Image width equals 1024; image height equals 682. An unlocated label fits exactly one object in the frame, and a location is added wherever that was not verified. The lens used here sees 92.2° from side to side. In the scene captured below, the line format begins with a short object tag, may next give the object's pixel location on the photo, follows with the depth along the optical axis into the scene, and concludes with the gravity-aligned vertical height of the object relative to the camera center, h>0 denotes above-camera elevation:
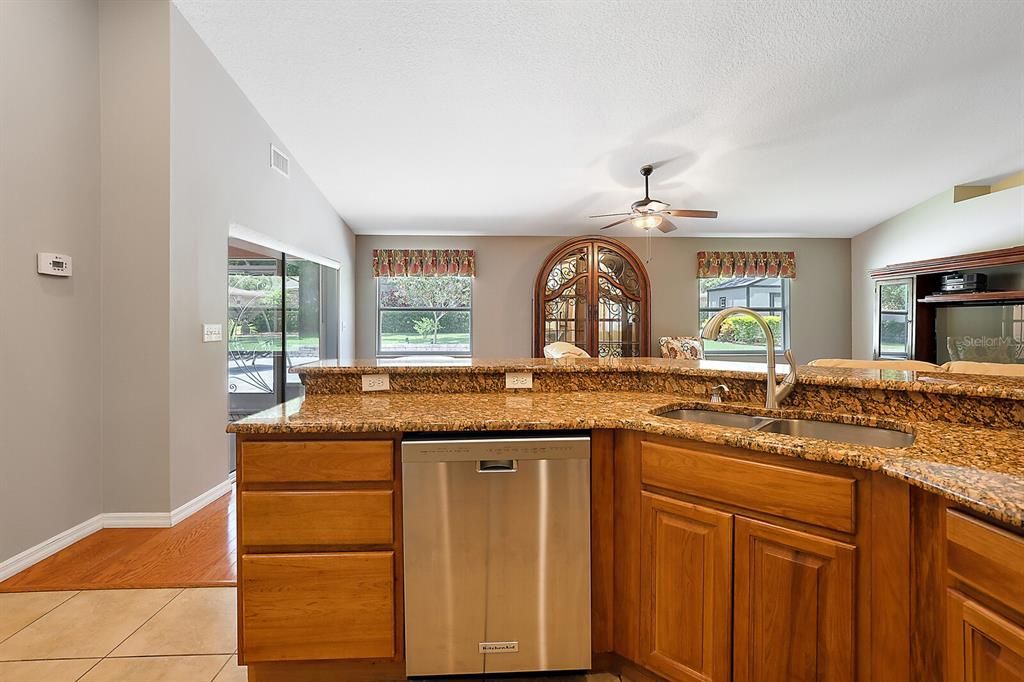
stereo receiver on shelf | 4.80 +0.53
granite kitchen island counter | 1.06 -0.44
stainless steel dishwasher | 1.45 -0.64
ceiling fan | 3.90 +1.01
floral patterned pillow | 6.19 -0.12
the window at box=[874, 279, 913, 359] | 5.59 +0.19
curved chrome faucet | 1.57 -0.07
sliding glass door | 3.43 +0.13
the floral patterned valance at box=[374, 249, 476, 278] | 6.37 +0.99
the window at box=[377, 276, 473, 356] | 6.57 +0.33
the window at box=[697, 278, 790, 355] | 6.82 +0.51
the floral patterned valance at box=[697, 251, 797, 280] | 6.68 +1.01
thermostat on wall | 2.28 +0.37
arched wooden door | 6.07 +0.49
